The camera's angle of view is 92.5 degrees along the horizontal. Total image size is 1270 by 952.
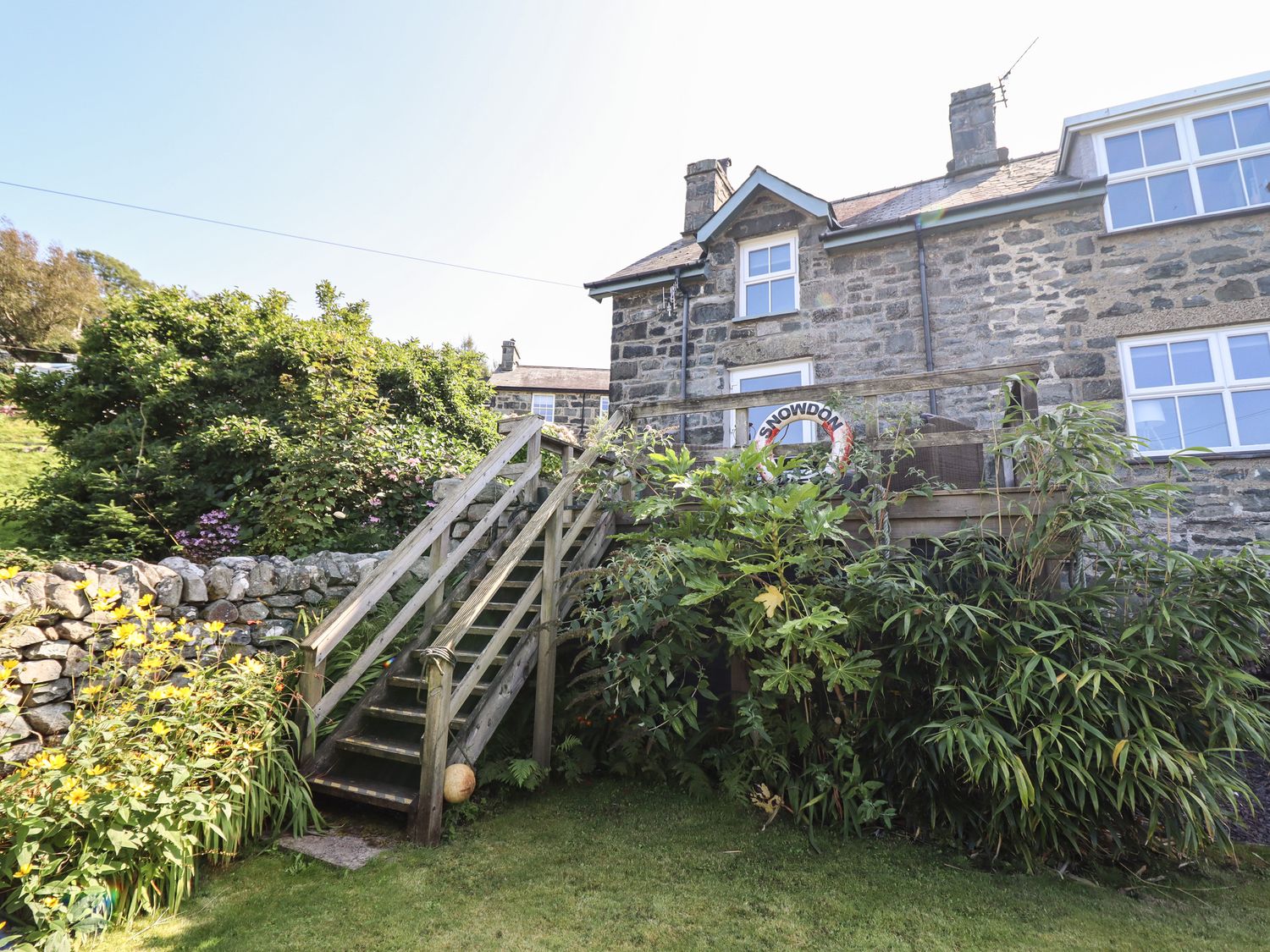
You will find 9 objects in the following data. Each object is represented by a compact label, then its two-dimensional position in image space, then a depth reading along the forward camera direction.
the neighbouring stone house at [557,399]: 20.67
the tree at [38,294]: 21.61
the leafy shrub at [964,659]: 3.01
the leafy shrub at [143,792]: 2.30
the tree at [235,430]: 6.36
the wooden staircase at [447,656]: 3.29
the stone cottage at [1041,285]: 6.75
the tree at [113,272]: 32.03
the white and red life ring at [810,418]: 5.15
